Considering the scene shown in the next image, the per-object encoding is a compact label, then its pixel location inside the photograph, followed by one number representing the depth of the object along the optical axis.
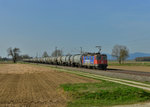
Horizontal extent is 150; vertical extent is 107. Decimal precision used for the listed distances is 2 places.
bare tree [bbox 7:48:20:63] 174.75
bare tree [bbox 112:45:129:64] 113.06
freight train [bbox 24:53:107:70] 42.84
